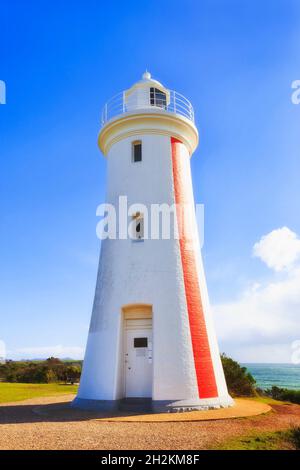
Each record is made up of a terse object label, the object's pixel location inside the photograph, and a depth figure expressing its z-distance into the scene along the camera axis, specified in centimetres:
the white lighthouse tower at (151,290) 1189
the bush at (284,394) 1686
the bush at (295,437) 685
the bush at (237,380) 1706
